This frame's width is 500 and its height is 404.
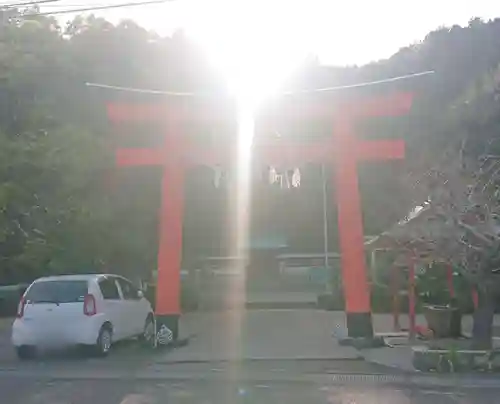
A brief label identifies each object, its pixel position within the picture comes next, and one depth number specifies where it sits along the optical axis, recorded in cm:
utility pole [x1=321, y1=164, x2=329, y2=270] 3704
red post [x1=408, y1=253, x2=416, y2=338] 1680
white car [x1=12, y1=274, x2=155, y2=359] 1434
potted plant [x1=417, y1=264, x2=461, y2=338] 1672
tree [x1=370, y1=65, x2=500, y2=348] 1281
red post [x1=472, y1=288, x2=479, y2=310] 1385
